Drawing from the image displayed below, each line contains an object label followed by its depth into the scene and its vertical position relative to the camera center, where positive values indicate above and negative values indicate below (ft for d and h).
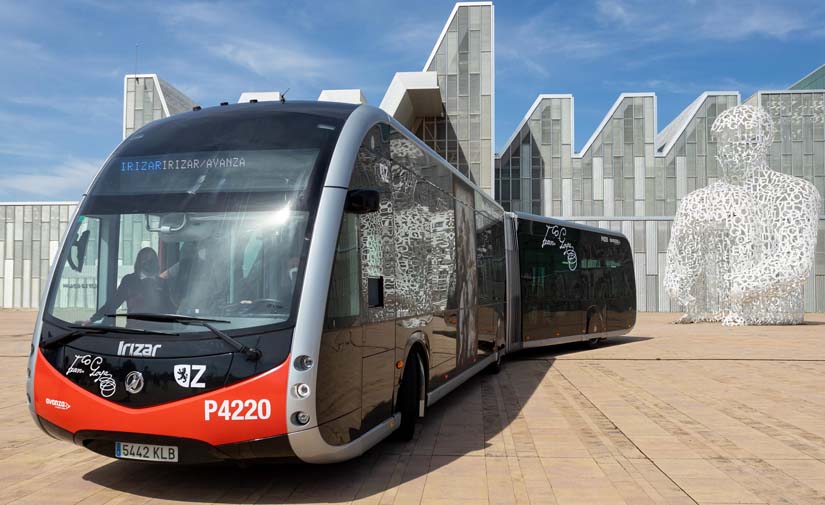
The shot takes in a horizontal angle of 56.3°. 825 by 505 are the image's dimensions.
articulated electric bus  16.66 -0.22
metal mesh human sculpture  79.36 +6.01
